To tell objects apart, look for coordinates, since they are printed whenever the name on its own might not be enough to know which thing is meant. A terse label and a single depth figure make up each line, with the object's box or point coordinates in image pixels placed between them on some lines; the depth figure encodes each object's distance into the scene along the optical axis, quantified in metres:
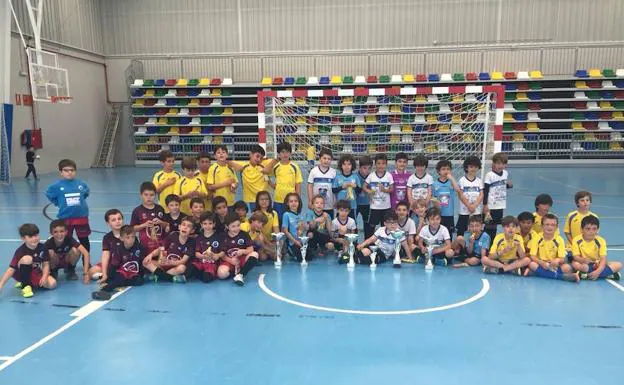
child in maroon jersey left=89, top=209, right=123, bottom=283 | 4.60
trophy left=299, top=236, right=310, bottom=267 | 5.22
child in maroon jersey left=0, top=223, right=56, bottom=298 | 4.41
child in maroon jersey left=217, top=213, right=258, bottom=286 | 4.80
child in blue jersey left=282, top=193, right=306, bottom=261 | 5.44
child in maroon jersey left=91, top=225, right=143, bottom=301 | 4.56
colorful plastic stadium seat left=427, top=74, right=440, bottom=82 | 14.73
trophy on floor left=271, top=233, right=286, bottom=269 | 5.13
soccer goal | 6.64
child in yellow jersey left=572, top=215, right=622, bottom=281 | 4.59
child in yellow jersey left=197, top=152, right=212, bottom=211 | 5.80
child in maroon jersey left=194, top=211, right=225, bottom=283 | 4.75
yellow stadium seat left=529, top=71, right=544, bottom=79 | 14.59
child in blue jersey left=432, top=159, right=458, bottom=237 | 5.66
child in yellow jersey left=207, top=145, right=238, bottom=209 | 5.70
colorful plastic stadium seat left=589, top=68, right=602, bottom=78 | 14.42
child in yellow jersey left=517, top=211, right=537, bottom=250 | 4.99
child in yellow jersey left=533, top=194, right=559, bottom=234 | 5.17
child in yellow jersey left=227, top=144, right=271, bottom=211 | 5.84
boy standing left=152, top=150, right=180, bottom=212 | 5.48
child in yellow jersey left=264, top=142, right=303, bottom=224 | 5.81
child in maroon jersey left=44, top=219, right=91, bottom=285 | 4.69
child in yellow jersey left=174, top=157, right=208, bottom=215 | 5.46
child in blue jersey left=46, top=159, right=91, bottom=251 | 5.05
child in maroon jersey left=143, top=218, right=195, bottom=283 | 4.73
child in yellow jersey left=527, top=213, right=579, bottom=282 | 4.61
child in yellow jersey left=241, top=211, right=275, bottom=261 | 5.22
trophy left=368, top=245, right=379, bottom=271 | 5.14
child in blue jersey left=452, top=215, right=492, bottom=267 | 5.12
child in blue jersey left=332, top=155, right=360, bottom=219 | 5.77
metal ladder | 16.78
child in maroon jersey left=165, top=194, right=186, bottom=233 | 5.16
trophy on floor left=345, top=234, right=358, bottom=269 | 5.09
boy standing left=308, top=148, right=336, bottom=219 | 5.80
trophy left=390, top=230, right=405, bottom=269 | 5.10
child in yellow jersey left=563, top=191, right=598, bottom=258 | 4.89
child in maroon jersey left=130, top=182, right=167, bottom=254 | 5.05
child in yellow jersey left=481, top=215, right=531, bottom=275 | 4.77
